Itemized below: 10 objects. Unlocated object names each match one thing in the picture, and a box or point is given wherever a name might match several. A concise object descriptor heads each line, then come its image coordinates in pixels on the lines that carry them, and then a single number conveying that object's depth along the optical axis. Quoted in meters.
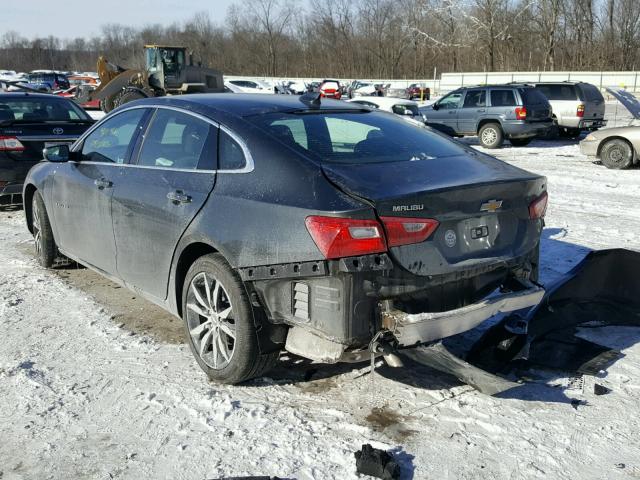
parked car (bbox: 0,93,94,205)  8.33
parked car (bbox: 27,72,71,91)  43.87
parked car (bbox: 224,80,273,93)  42.59
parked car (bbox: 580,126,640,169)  13.27
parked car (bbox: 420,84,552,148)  17.70
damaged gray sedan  3.25
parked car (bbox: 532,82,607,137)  19.12
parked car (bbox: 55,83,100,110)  26.26
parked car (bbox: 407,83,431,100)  45.01
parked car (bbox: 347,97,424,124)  19.20
